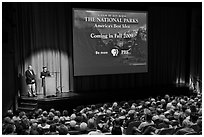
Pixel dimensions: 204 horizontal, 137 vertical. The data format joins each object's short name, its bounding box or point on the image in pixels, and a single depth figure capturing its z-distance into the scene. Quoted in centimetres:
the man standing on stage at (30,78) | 884
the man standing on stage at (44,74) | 888
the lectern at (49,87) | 903
